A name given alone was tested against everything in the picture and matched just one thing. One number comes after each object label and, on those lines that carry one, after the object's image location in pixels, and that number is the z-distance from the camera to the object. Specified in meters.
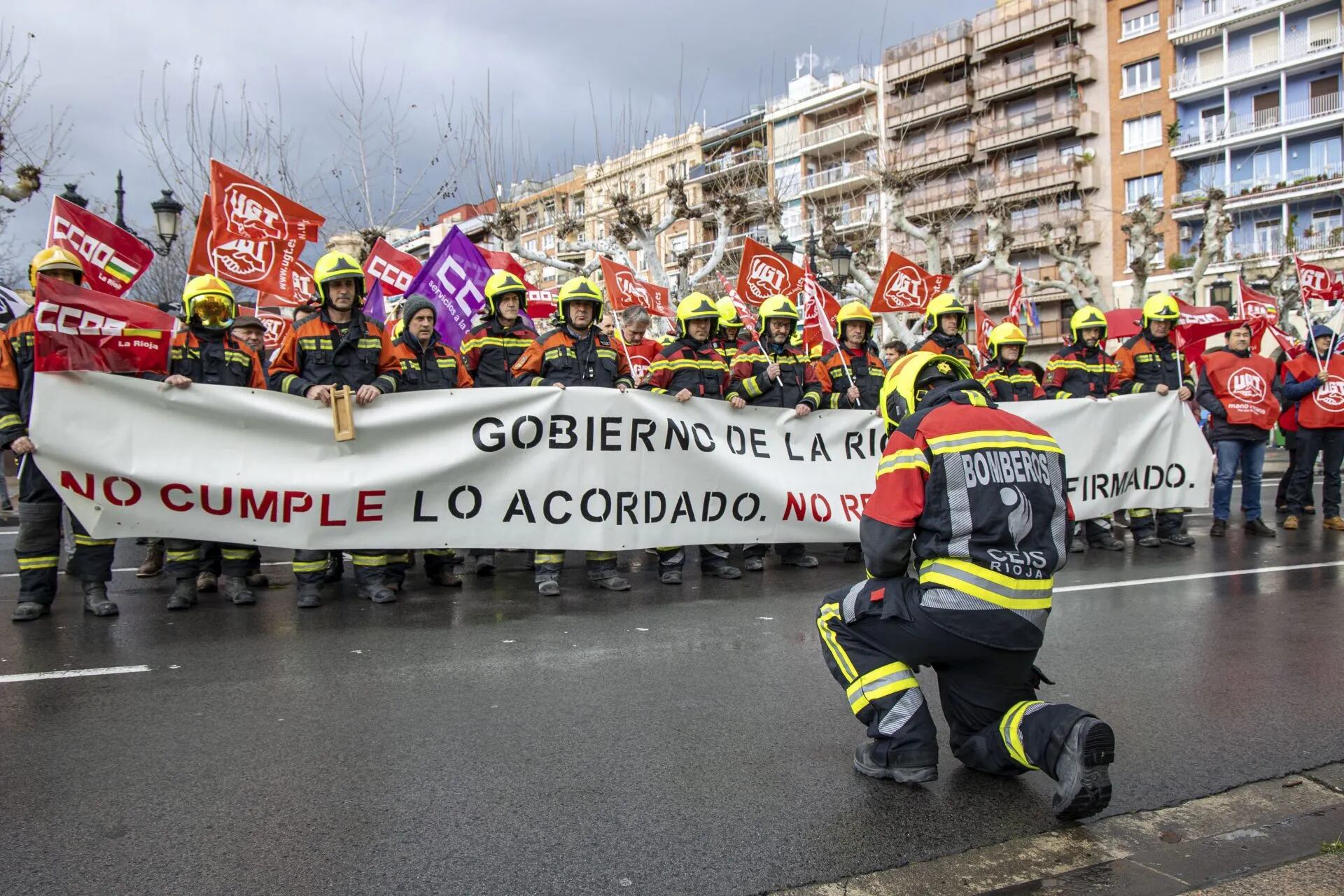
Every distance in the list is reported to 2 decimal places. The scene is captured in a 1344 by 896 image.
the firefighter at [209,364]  6.77
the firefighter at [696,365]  8.46
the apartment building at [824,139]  49.91
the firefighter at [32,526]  6.32
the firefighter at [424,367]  7.40
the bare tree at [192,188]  22.45
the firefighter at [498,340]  8.60
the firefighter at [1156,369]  10.22
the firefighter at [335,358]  6.93
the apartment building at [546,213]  28.52
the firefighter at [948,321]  8.84
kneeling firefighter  3.46
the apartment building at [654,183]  24.62
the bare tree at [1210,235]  26.50
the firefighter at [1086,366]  10.28
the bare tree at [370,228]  21.00
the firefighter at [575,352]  8.05
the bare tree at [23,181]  15.95
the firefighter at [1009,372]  9.98
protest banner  6.46
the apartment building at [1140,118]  43.44
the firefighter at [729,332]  9.44
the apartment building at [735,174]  29.34
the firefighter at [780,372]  8.84
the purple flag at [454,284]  10.22
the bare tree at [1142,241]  25.89
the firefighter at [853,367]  9.41
